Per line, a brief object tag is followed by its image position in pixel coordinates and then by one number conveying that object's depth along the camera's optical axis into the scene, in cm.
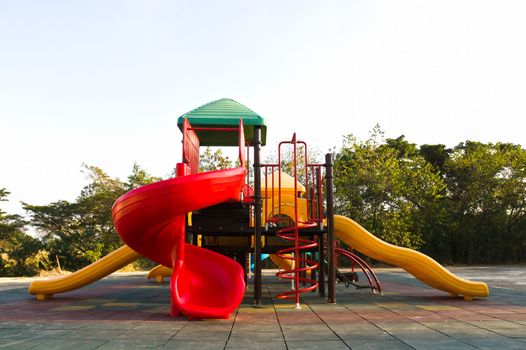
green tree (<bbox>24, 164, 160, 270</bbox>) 2744
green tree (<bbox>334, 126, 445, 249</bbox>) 2425
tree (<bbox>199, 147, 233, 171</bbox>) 2772
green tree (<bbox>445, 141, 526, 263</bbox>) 2764
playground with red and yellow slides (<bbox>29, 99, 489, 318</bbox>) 593
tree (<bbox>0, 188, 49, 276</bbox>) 2152
